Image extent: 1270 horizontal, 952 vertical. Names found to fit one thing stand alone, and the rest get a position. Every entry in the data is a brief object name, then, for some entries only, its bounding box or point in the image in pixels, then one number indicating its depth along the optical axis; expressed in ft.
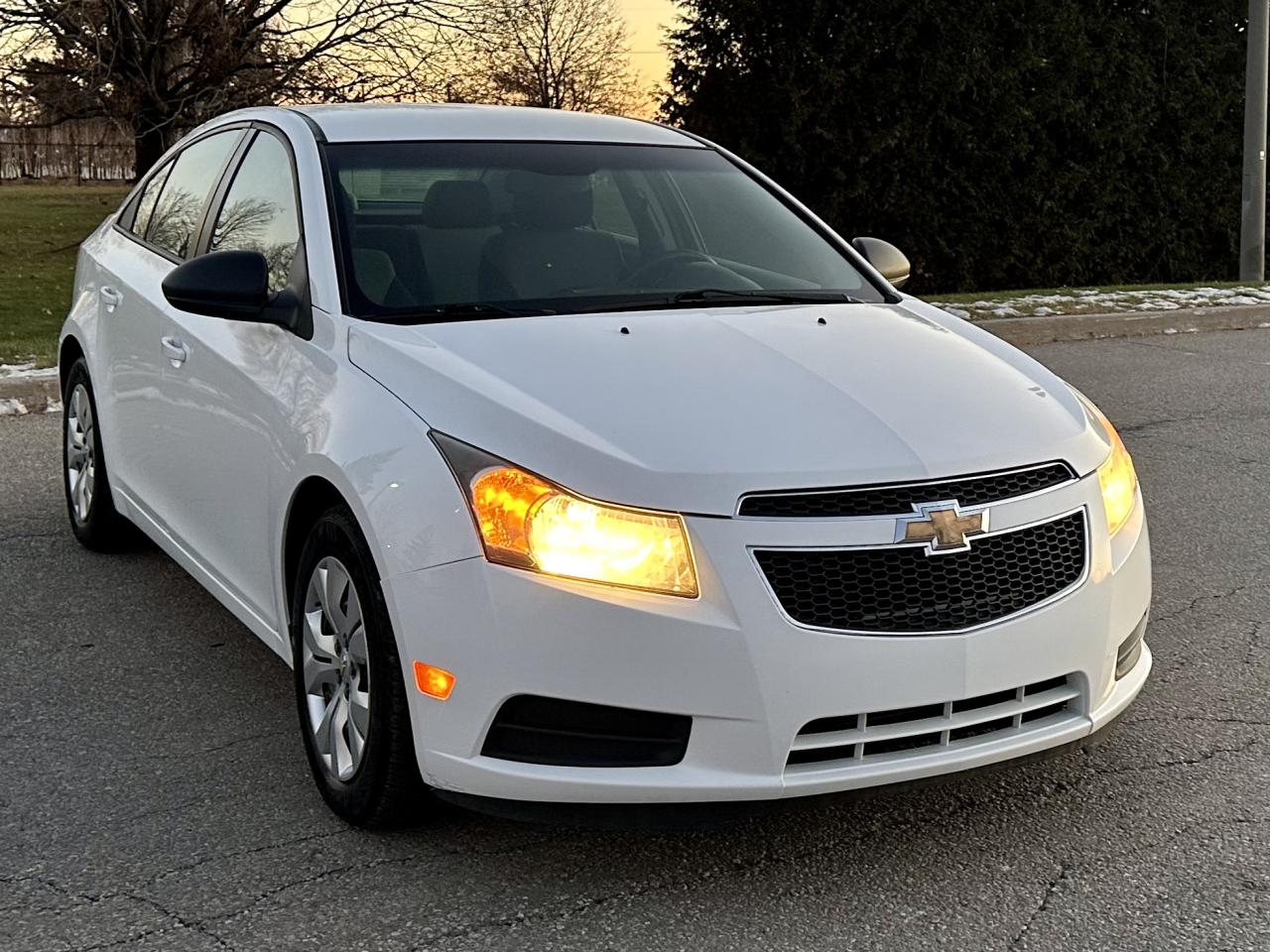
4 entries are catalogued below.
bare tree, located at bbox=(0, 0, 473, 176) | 61.77
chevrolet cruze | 9.68
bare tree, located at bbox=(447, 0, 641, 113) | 119.96
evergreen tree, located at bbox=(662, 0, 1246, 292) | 55.52
